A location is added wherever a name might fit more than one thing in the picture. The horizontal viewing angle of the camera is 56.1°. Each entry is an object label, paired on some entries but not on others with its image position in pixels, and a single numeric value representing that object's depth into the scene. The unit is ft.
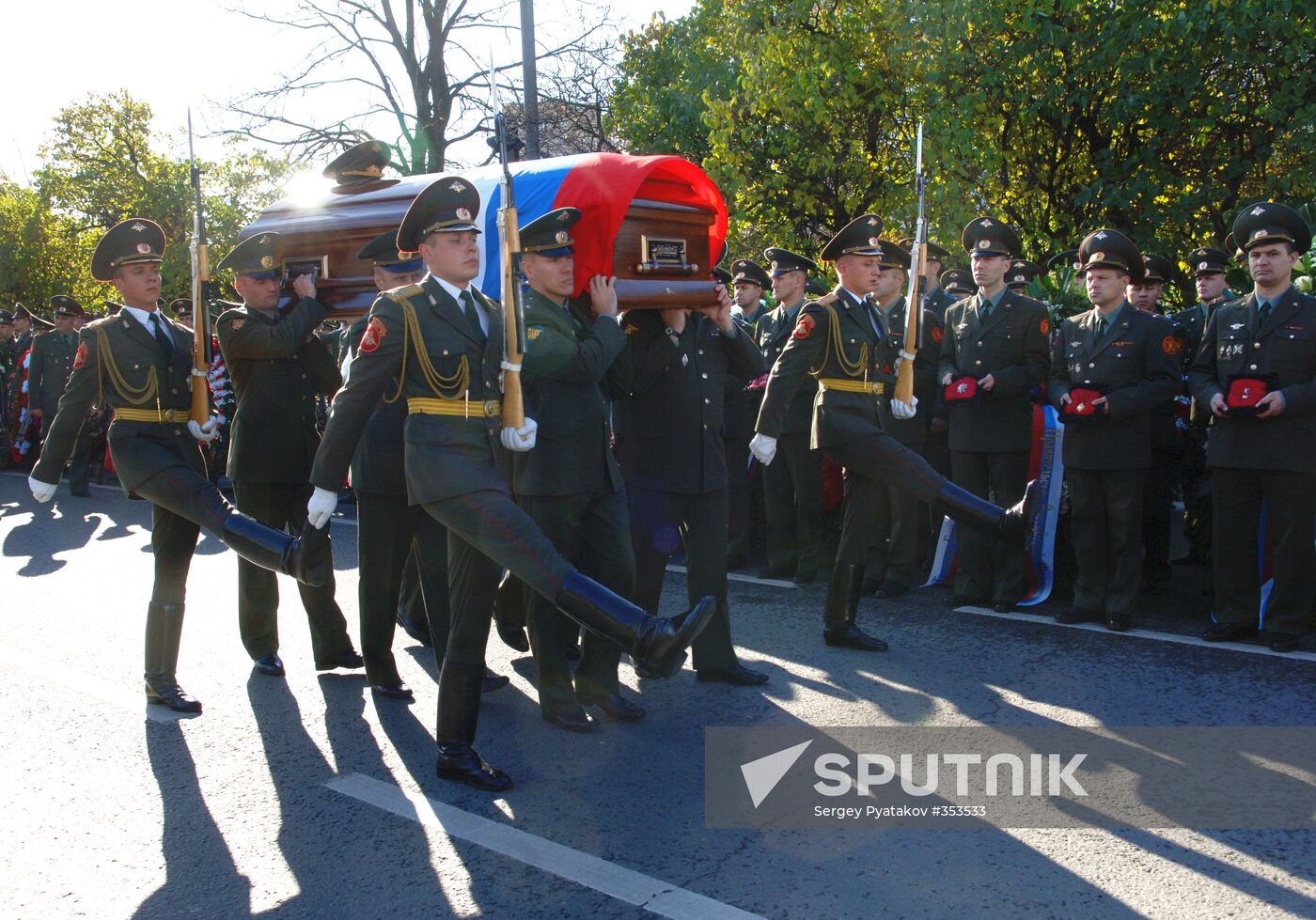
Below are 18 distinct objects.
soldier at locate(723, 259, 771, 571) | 26.43
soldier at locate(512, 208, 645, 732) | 14.85
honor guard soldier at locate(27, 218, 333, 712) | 16.35
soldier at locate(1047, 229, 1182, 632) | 19.99
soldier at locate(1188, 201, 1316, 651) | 18.47
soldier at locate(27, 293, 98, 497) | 44.32
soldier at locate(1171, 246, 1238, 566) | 22.43
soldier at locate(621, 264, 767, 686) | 16.83
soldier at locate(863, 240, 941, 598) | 23.07
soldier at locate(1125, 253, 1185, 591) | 22.04
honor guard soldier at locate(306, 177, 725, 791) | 13.12
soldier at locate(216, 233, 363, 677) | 17.95
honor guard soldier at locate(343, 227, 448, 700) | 16.51
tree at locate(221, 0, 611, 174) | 76.07
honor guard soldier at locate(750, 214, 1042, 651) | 18.26
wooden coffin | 15.85
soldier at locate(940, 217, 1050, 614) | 21.63
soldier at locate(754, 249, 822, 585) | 24.66
